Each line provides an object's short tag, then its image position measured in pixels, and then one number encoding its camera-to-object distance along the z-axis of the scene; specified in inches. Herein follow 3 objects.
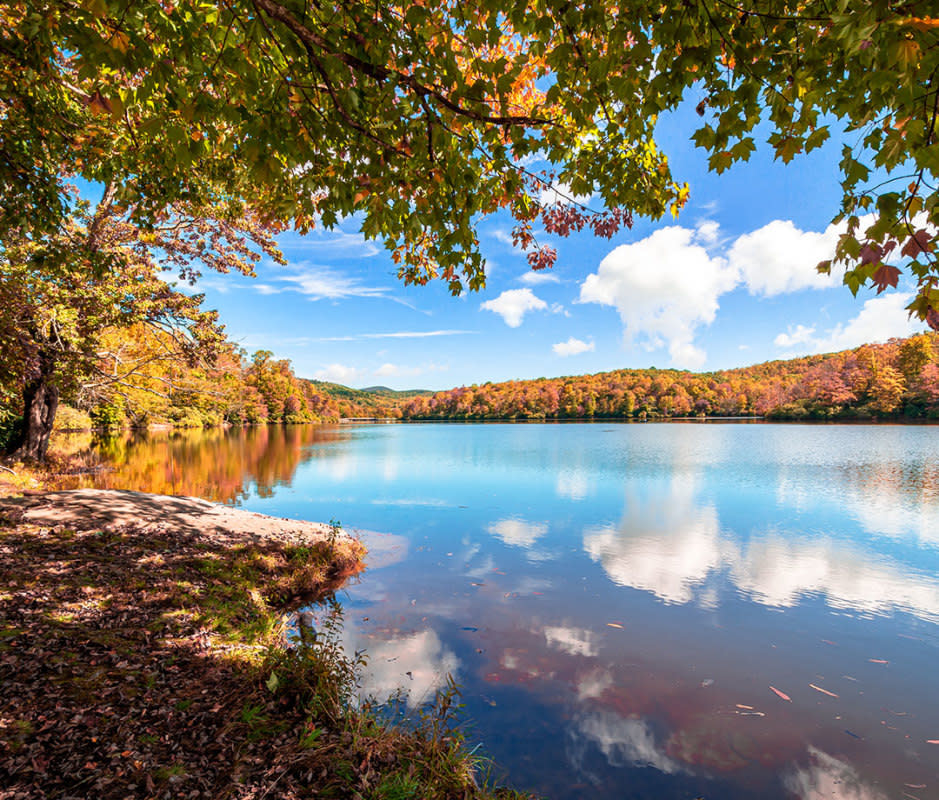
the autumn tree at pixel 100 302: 373.1
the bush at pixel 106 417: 1385.3
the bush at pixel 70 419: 1140.1
